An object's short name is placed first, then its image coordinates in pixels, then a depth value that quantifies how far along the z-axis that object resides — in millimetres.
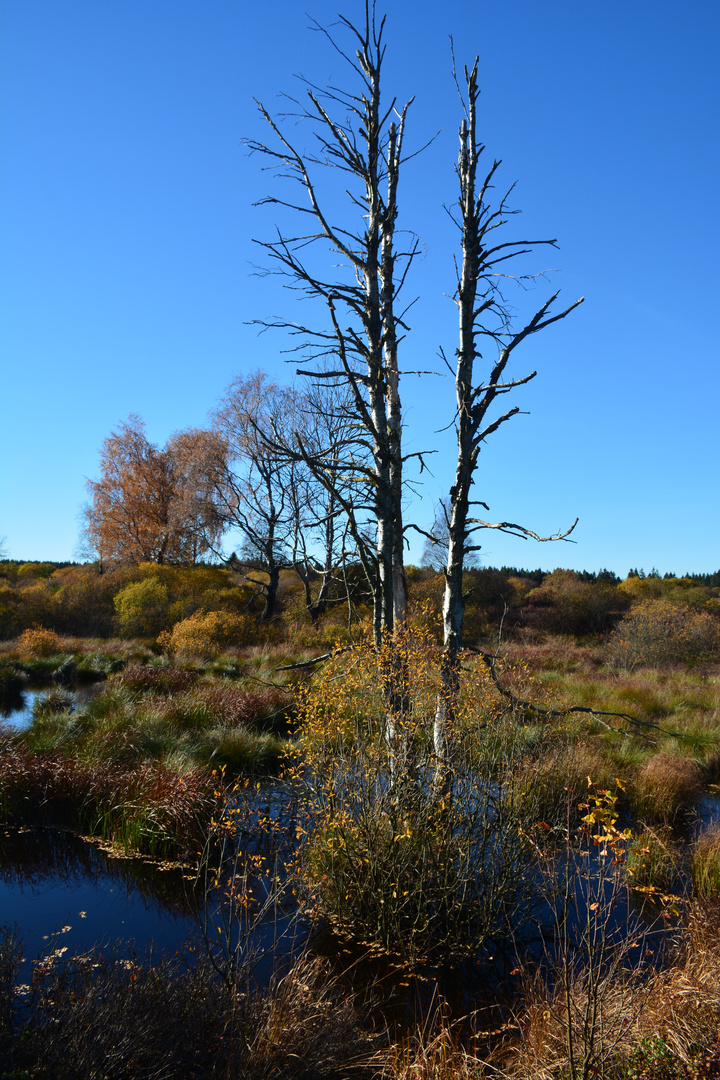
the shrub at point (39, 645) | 18281
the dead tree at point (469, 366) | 6184
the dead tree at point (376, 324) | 6066
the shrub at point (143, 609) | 22453
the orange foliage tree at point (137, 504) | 33031
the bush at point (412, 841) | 4598
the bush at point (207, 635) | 18406
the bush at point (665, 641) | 19094
